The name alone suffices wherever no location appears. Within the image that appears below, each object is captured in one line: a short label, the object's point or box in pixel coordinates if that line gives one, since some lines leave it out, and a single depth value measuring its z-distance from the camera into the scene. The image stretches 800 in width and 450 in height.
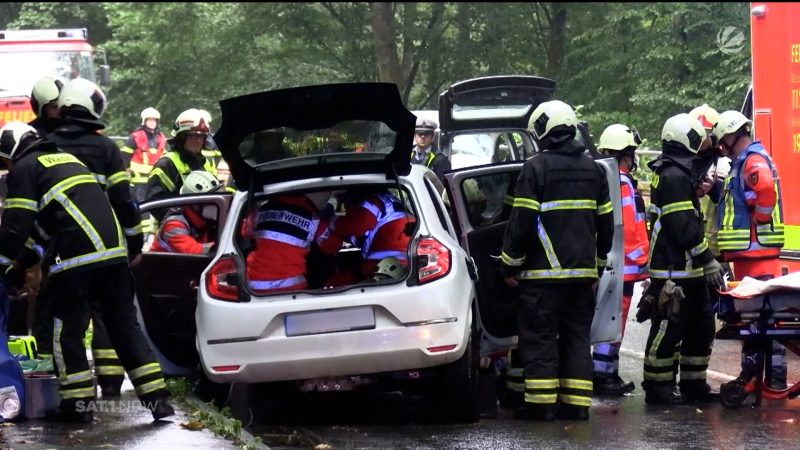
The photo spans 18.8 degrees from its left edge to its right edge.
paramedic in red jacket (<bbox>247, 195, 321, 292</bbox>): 13.68
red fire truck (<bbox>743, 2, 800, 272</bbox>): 19.80
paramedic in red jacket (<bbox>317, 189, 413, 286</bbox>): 13.89
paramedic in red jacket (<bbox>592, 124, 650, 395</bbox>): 16.81
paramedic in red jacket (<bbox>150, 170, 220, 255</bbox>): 15.17
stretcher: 14.31
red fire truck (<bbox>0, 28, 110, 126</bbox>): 37.16
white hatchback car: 12.82
